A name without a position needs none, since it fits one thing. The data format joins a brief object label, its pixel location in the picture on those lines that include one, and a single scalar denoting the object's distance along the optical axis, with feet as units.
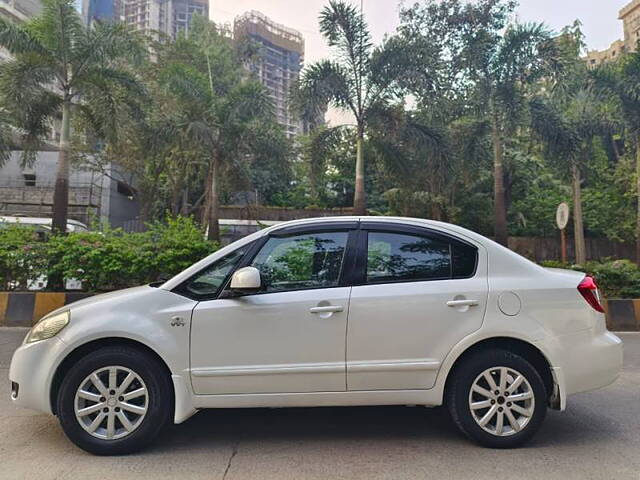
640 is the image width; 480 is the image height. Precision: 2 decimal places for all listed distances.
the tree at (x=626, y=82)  51.06
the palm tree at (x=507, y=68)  48.14
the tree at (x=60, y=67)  41.27
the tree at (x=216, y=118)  56.90
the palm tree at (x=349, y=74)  45.80
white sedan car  10.78
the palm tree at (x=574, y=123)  48.70
